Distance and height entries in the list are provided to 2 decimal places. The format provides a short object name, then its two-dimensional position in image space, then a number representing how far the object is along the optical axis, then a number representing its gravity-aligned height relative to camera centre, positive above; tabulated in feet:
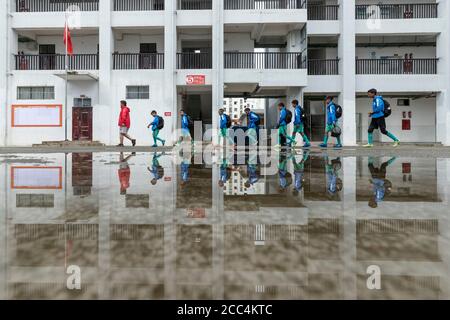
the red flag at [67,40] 77.20 +24.80
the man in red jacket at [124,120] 58.80 +6.74
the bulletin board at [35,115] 83.87 +10.73
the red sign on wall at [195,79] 81.30 +17.77
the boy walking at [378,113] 45.24 +5.97
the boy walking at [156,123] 60.13 +6.40
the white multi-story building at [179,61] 81.30 +22.65
